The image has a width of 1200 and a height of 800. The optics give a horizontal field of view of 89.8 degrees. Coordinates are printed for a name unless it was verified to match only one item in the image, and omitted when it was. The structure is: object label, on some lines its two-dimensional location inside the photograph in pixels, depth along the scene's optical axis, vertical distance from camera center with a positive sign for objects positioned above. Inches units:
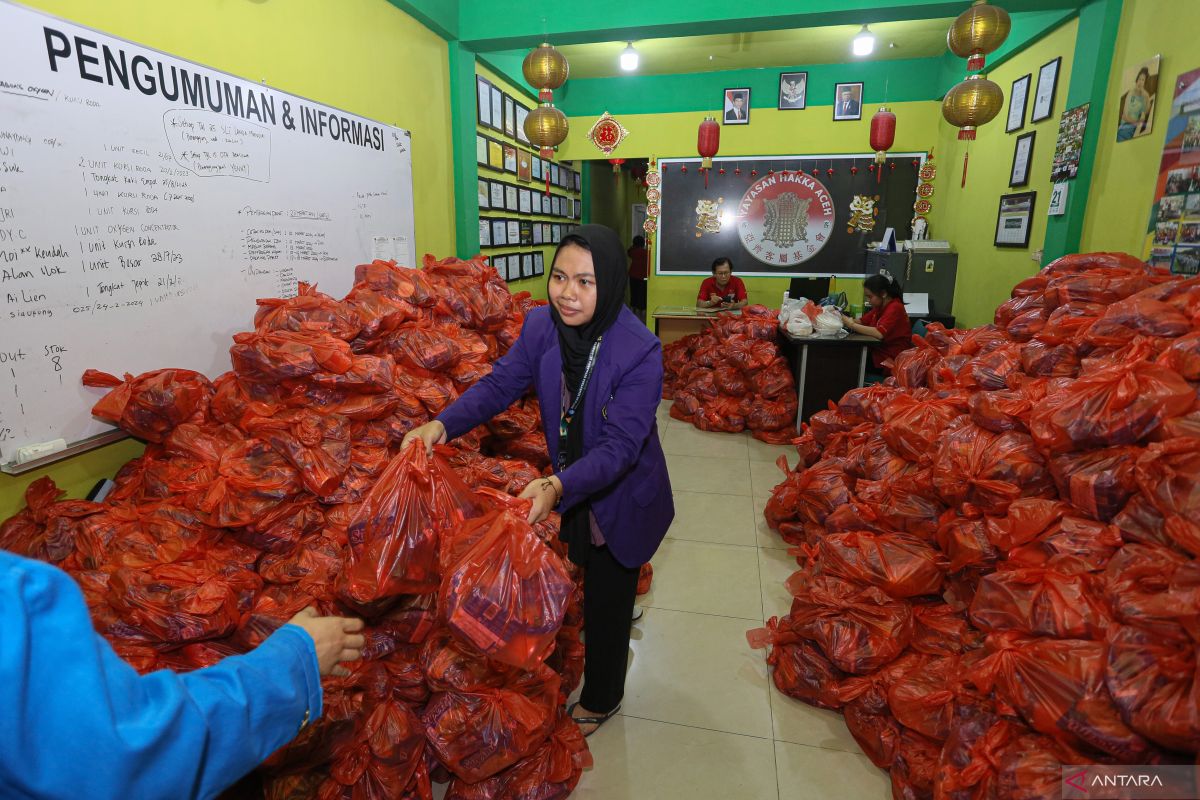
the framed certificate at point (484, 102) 194.9 +49.9
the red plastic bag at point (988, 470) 70.9 -24.6
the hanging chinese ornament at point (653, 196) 283.4 +29.2
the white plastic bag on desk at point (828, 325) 178.9 -18.3
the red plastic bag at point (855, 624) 74.6 -45.3
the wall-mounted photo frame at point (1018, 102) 182.1 +48.9
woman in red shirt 169.7 -16.3
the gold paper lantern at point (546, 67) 146.5 +45.6
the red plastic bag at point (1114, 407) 60.2 -14.4
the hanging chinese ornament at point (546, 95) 147.0 +41.2
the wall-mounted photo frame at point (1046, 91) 164.2 +47.4
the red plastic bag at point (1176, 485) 51.3 -19.3
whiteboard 67.4 +5.5
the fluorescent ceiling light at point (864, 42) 207.0 +74.4
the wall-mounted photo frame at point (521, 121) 235.5 +52.2
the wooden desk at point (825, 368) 175.2 -30.9
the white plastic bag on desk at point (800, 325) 179.6 -18.6
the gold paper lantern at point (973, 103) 130.8 +34.5
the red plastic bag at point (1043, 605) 55.9 -32.4
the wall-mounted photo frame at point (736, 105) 266.2 +67.2
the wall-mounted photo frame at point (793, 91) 258.5 +71.8
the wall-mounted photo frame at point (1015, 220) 176.2 +13.4
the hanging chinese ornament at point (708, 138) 224.5 +44.5
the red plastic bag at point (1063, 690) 50.3 -37.5
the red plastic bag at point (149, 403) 72.9 -18.0
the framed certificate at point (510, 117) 220.1 +50.9
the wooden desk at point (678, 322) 235.7 -24.3
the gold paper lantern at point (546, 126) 159.6 +34.1
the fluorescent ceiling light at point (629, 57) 220.2 +72.0
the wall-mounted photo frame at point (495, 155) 205.8 +34.7
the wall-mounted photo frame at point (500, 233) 212.7 +8.4
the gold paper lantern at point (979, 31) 120.6 +46.1
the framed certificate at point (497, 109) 207.6 +50.7
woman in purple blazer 59.8 -16.8
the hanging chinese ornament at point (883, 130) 208.5 +44.7
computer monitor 221.8 -9.9
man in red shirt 249.0 -11.4
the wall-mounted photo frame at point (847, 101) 255.6 +66.7
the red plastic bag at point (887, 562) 76.7 -38.4
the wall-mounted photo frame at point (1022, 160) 178.4 +30.9
